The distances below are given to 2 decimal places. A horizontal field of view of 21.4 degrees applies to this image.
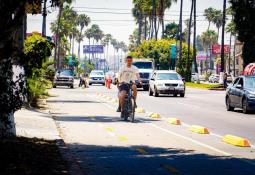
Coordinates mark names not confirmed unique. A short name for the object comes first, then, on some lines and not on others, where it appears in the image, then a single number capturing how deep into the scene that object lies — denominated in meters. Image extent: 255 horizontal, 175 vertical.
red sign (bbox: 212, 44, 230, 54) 164.88
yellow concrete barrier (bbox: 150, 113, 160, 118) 23.11
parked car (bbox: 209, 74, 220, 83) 124.44
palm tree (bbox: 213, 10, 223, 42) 186.88
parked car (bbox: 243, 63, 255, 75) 65.20
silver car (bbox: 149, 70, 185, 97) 42.41
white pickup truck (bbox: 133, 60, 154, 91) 56.87
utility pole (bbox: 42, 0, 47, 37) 11.90
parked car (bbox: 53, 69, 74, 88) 65.38
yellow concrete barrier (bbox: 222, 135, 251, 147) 14.00
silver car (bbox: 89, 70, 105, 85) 79.56
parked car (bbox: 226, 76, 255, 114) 25.44
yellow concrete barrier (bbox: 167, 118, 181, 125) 20.19
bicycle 20.25
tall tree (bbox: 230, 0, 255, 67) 58.78
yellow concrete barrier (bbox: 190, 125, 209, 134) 17.02
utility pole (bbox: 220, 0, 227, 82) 69.73
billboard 186.12
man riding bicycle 20.28
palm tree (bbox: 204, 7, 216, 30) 188.25
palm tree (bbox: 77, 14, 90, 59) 194.88
